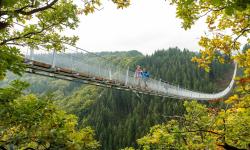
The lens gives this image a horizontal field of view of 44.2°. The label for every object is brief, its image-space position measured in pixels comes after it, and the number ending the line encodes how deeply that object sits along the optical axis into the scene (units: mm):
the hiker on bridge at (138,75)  20625
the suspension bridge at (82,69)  9828
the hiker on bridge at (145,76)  20991
